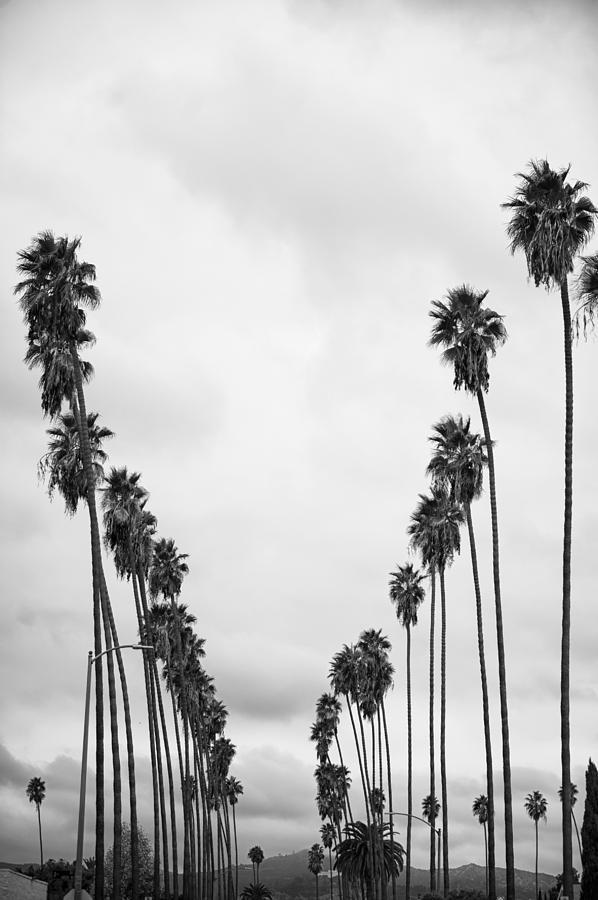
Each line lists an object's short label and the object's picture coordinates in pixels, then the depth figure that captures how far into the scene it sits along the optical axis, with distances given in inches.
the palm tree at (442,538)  2181.3
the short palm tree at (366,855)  3161.9
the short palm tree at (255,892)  5708.7
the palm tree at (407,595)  2935.5
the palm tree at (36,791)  5649.6
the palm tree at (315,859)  6804.6
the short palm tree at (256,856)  7031.5
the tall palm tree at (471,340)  1615.4
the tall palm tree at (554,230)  1294.3
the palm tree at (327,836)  6016.7
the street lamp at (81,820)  1005.8
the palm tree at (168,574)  2546.8
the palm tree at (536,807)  5826.8
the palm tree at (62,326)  1432.1
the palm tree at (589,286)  1233.4
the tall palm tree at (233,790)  5527.1
